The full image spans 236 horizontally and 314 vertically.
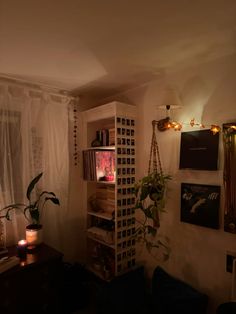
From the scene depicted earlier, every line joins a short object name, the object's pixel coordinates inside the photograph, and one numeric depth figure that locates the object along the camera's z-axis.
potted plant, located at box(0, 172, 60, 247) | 2.02
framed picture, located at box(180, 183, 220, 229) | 1.65
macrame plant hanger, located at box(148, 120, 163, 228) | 2.11
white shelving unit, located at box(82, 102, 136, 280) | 2.17
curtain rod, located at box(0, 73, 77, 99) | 2.05
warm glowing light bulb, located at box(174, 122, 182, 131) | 1.84
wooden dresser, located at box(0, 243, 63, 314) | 1.60
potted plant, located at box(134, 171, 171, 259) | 1.90
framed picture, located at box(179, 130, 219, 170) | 1.66
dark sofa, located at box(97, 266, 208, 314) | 1.60
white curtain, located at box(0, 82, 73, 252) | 2.04
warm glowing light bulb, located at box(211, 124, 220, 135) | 1.61
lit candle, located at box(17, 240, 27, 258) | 1.81
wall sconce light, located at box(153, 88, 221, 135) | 1.77
